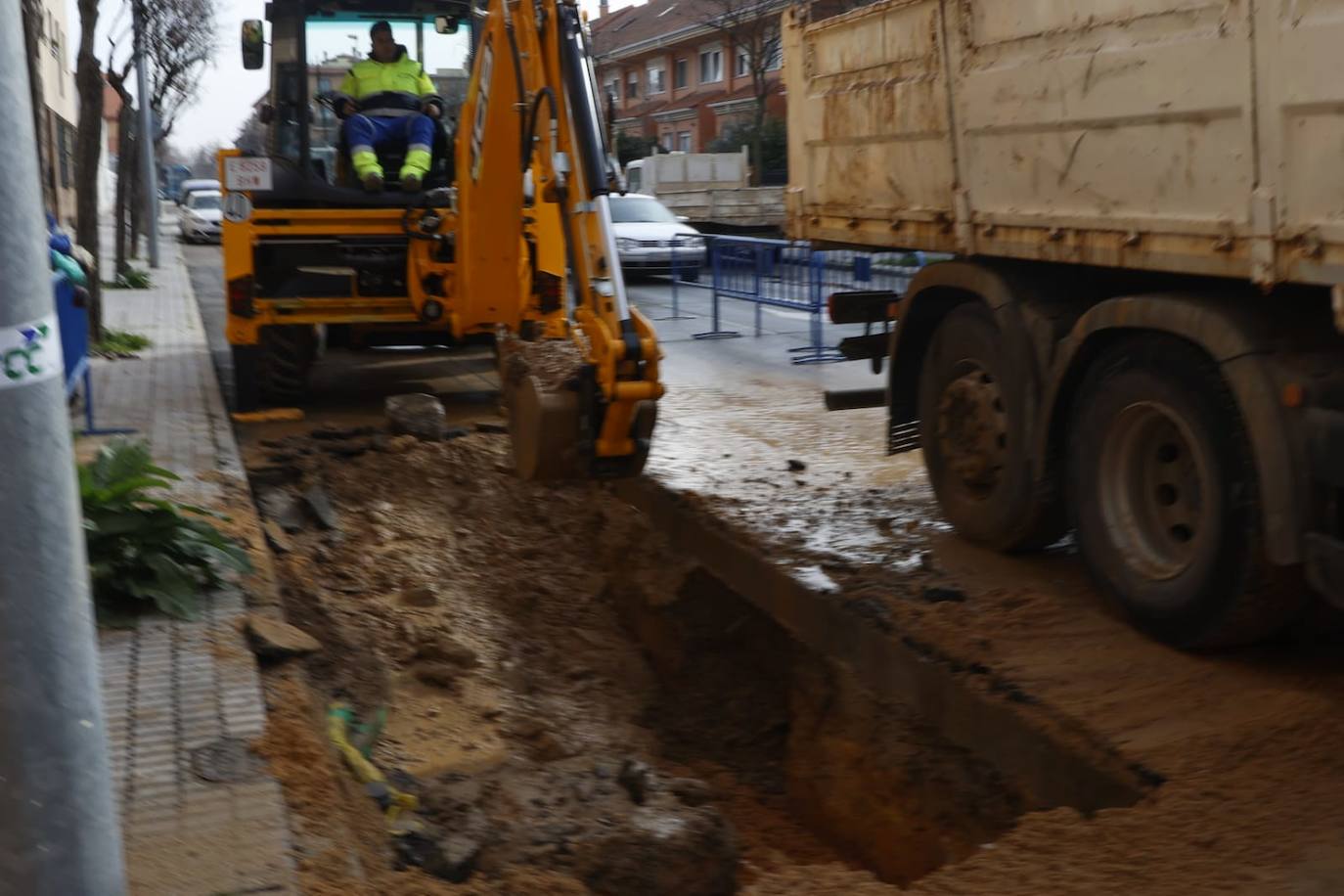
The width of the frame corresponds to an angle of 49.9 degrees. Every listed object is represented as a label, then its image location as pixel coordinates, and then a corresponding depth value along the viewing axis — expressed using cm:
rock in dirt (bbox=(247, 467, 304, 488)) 923
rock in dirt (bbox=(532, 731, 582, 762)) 633
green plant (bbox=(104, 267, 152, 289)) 2342
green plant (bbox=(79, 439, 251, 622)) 577
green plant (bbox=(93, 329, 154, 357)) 1418
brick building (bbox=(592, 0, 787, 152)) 5003
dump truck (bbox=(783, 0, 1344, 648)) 462
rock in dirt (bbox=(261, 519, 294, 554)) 780
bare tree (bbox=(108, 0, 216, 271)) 2625
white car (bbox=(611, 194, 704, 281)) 2275
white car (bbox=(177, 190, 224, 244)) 4216
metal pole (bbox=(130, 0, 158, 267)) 2528
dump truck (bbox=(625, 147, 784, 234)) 2986
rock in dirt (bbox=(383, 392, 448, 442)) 1020
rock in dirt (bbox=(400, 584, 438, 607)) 759
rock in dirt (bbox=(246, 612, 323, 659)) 555
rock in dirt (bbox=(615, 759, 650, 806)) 565
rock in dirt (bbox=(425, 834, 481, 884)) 466
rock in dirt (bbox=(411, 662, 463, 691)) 676
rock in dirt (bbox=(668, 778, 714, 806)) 577
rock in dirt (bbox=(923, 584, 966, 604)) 620
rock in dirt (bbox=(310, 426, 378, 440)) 1034
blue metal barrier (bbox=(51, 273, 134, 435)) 927
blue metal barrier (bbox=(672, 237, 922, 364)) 1298
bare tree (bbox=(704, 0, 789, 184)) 4106
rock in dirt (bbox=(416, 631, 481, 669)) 696
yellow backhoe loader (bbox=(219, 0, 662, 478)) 721
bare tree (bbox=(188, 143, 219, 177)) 11845
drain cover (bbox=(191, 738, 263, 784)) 429
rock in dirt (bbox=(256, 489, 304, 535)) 837
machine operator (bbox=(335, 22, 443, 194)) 1064
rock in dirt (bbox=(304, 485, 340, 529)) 842
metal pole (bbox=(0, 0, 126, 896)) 261
